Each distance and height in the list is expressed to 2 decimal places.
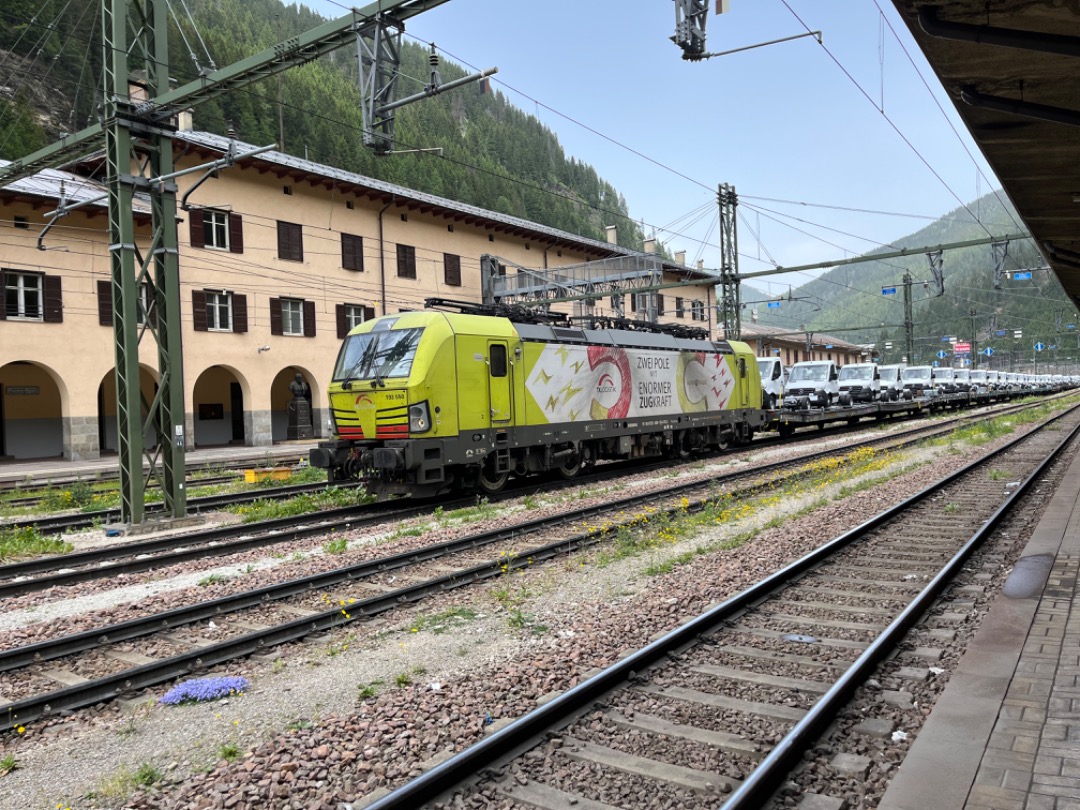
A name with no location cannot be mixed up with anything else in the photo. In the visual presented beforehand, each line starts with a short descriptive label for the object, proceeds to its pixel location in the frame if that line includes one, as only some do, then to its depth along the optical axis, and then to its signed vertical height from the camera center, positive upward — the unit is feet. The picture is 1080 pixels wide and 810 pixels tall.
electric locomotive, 42.29 +0.11
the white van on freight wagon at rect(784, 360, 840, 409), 99.14 +0.35
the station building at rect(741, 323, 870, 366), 212.02 +12.52
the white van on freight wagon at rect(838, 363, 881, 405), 112.78 +0.52
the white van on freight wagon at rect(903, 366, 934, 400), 134.31 +0.29
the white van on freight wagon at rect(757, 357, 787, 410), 101.19 +1.30
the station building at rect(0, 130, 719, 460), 81.15 +15.44
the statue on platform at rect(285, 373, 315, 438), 108.17 -0.38
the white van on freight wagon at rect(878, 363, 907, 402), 120.57 +0.22
